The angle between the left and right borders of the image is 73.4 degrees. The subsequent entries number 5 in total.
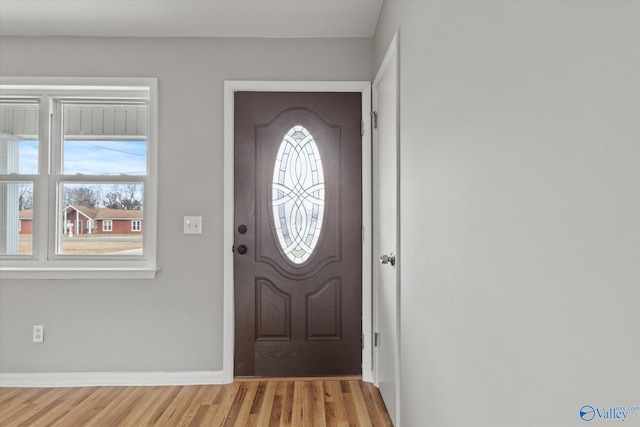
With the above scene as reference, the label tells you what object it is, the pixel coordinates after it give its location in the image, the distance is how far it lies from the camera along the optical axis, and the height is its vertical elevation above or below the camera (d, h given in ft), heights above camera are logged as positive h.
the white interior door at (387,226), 7.09 -0.10
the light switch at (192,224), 9.73 -0.09
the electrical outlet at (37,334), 9.62 -2.56
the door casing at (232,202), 9.66 +0.42
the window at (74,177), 9.94 +1.01
